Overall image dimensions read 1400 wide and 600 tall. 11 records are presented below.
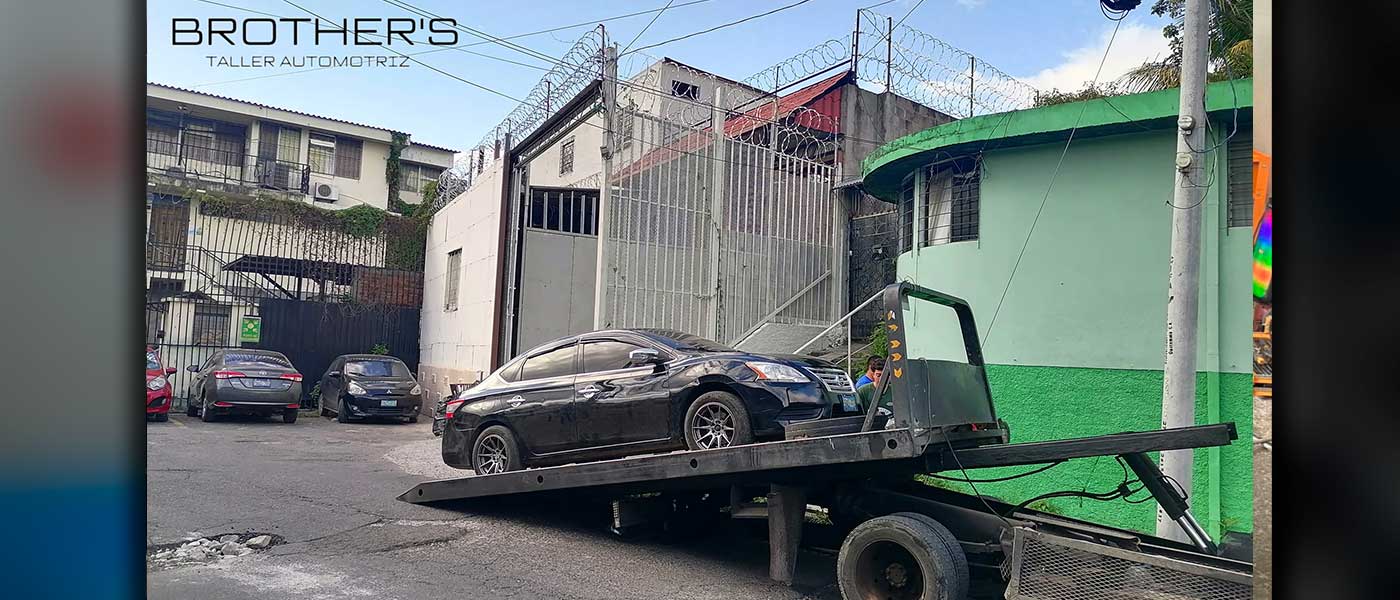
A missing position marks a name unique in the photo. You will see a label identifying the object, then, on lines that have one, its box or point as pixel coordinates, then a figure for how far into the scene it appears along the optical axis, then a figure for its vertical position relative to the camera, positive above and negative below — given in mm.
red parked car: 12180 -1037
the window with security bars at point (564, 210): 13875 +2046
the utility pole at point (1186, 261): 6031 +668
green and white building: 7723 +793
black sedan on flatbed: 6137 -509
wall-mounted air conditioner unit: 17388 +2785
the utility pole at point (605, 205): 11477 +1790
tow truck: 4578 -1072
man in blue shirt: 8211 -261
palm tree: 8914 +3580
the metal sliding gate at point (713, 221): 11898 +1772
